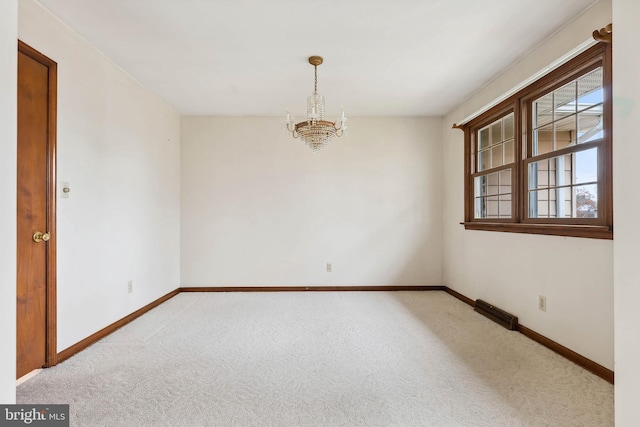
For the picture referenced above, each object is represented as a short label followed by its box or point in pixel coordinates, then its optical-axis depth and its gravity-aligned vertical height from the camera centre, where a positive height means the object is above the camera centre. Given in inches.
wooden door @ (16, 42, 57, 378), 78.5 +0.7
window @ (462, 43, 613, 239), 84.3 +20.7
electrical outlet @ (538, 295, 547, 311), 102.7 -28.8
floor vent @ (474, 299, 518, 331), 115.0 -39.2
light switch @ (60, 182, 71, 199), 91.0 +7.1
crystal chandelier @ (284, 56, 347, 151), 112.3 +32.2
